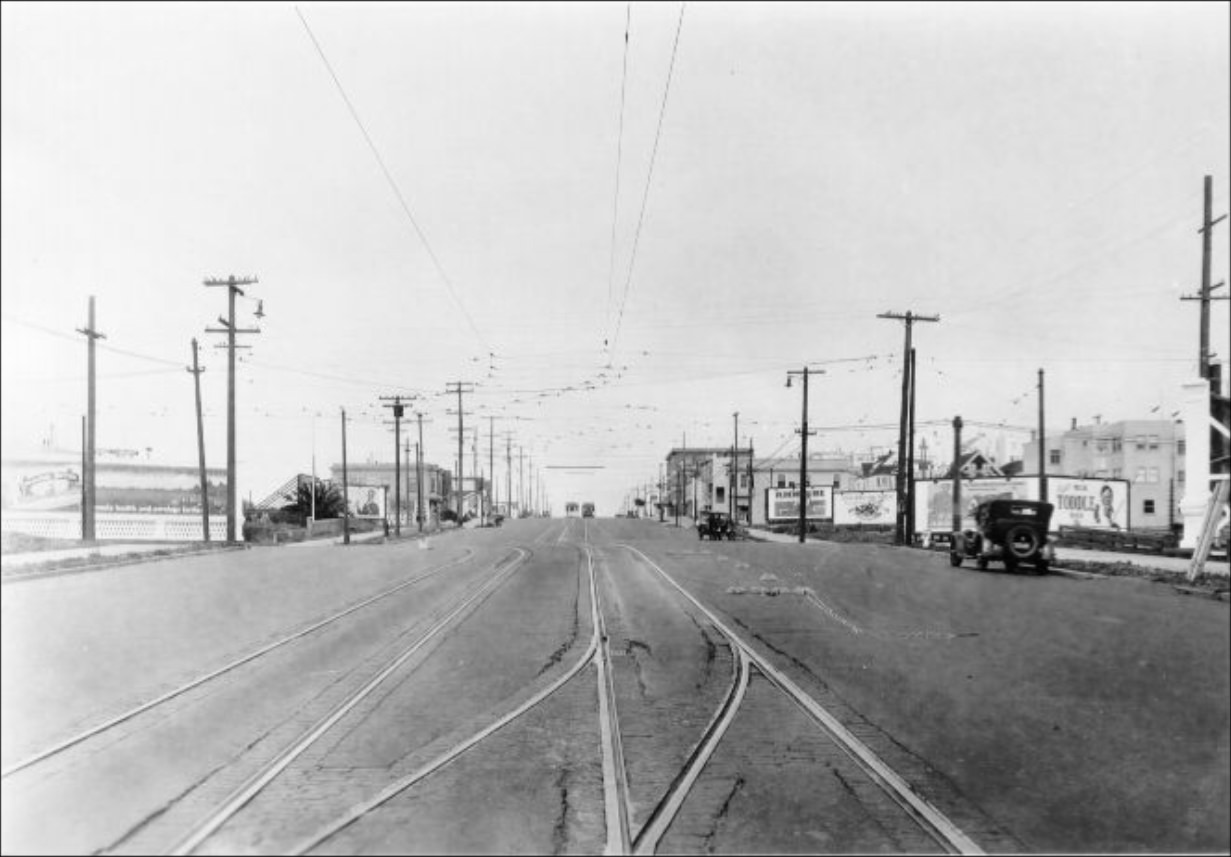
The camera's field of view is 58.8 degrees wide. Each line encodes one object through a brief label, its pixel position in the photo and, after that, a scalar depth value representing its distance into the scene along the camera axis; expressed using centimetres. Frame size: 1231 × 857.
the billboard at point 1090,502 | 5497
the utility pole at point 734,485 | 7368
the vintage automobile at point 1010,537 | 2820
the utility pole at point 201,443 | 4152
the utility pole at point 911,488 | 4336
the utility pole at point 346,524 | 4654
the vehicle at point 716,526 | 5556
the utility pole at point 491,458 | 9925
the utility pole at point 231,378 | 3894
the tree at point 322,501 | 5681
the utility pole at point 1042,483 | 4588
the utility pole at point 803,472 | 5153
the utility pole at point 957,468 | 3952
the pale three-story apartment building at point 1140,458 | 7975
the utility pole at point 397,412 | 4519
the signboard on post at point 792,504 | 8000
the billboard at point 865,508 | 6894
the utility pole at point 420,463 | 6075
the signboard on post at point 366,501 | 6706
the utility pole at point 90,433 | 3259
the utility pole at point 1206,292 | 3042
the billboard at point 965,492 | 5266
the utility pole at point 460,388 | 7038
